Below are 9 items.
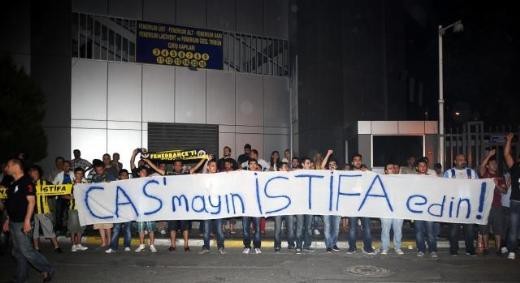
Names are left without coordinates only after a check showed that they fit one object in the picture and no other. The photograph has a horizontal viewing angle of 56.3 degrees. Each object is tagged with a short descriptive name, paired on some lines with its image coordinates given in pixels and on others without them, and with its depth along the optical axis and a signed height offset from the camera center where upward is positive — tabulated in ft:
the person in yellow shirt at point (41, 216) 31.04 -4.72
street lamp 45.68 +4.14
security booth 51.62 +0.40
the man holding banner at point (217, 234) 31.50 -5.97
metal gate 39.88 +0.05
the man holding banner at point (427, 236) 30.19 -5.88
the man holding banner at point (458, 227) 30.53 -5.37
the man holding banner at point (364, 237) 30.83 -6.00
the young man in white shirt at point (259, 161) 37.70 -1.75
